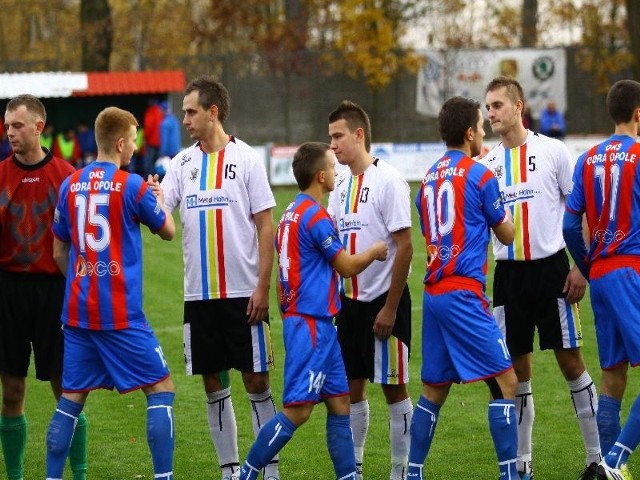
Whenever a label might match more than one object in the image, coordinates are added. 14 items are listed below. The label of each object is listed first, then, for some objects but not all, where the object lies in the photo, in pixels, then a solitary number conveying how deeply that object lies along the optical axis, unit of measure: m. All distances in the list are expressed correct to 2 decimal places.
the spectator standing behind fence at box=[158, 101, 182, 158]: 54.06
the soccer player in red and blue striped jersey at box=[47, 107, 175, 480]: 12.39
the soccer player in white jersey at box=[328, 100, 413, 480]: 13.53
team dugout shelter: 58.31
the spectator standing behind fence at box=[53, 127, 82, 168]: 60.16
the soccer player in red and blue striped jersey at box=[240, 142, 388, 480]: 12.45
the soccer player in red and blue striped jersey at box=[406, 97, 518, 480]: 12.77
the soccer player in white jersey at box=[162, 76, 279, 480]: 13.68
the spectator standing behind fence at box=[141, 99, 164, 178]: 56.37
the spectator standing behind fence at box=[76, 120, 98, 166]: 60.16
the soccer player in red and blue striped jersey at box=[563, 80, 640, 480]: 13.05
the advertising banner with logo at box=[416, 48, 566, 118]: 72.94
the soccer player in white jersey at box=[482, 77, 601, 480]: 14.43
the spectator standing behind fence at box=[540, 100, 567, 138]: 64.44
